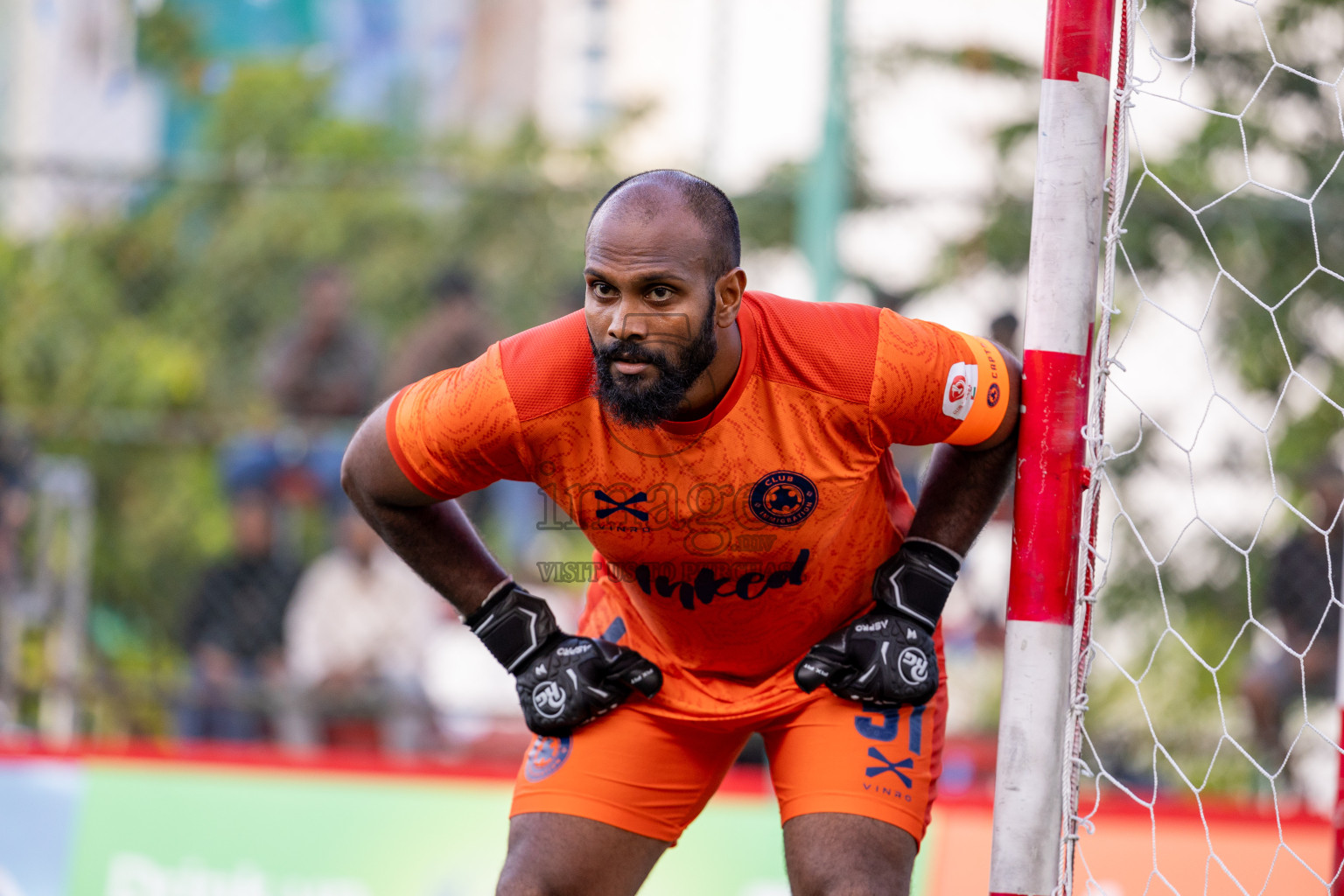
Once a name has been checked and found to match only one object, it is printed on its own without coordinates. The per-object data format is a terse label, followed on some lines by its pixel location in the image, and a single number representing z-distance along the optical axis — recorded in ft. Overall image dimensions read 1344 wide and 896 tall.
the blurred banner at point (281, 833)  36.11
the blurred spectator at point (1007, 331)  42.98
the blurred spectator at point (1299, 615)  42.65
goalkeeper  19.84
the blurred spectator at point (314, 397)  46.01
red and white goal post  20.30
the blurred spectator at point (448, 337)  46.68
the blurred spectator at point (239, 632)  44.80
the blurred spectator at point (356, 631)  43.96
